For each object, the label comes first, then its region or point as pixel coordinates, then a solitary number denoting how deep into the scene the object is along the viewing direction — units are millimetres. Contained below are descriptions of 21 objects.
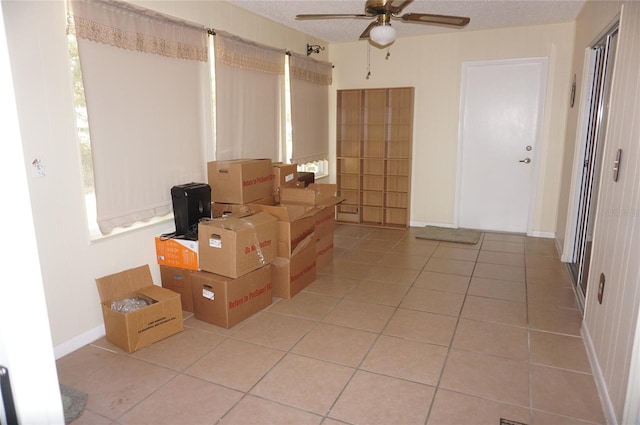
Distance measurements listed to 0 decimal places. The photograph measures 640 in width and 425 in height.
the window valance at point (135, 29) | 2465
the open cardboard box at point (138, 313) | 2547
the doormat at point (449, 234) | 5008
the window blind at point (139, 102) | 2586
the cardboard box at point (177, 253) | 2975
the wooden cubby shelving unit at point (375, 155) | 5594
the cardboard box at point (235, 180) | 3424
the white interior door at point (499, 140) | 4996
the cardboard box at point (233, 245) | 2799
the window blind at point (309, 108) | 4945
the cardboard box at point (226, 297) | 2838
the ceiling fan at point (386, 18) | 2820
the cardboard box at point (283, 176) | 3938
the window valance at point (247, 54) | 3570
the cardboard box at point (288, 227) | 3326
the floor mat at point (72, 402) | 2006
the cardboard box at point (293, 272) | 3357
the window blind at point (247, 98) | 3646
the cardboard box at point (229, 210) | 3392
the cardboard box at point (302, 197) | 3846
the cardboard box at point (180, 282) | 3062
